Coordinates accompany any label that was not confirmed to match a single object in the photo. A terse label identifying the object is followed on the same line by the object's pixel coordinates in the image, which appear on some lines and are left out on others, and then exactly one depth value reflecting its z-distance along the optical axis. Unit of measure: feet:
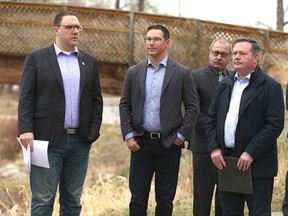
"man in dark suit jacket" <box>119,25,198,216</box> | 28.59
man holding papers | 27.45
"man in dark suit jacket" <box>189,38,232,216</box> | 30.99
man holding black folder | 25.77
